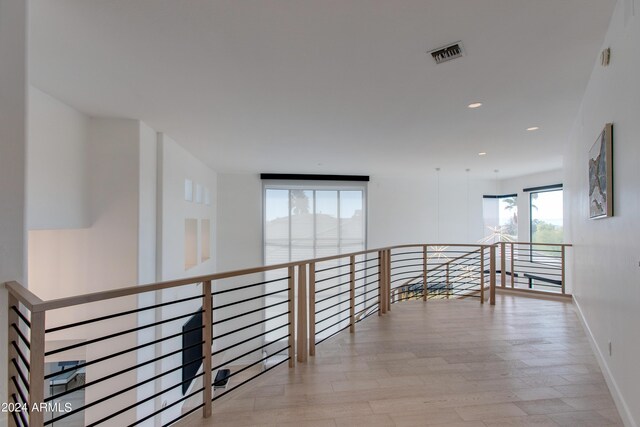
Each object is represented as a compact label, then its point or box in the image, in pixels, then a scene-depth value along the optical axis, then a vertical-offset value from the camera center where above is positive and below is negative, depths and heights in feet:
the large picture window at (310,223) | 27.30 -0.32
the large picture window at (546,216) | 25.04 +0.25
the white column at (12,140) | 5.33 +1.33
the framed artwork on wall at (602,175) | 7.25 +1.09
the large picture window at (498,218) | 30.50 +0.11
